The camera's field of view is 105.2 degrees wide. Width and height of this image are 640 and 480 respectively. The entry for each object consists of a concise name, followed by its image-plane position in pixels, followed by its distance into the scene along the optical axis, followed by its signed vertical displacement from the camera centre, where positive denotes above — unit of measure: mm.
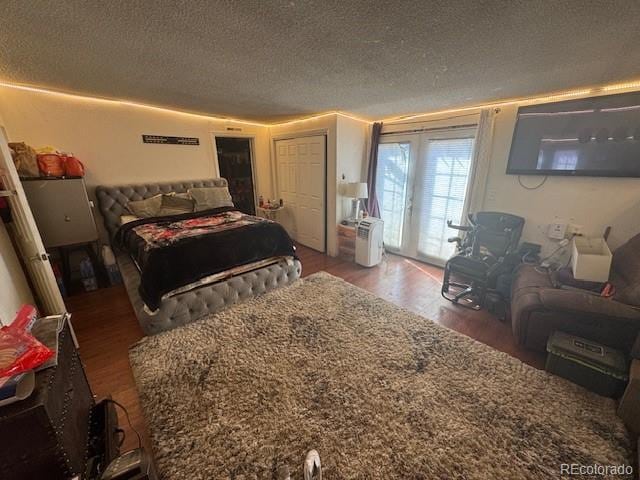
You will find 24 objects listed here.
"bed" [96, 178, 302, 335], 2186 -1155
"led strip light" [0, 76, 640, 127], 2297 +725
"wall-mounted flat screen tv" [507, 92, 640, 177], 2232 +261
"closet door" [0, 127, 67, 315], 1629 -507
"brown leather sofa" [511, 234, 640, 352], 1672 -1033
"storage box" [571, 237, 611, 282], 2062 -805
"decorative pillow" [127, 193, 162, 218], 3379 -505
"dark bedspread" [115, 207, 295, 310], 2184 -778
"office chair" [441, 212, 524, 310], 2664 -1013
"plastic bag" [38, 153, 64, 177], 2643 +62
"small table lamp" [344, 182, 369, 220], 3719 -346
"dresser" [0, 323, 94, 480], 753 -847
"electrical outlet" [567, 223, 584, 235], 2600 -656
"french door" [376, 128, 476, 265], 3334 -307
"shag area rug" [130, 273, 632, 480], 1271 -1456
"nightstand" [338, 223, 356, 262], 3867 -1155
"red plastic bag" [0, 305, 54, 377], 824 -618
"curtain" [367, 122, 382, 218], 3970 -82
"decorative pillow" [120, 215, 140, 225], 3271 -642
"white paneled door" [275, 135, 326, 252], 4049 -328
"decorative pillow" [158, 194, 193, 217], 3535 -516
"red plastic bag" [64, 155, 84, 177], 2797 +29
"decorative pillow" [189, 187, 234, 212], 3736 -434
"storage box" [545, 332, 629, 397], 1577 -1276
